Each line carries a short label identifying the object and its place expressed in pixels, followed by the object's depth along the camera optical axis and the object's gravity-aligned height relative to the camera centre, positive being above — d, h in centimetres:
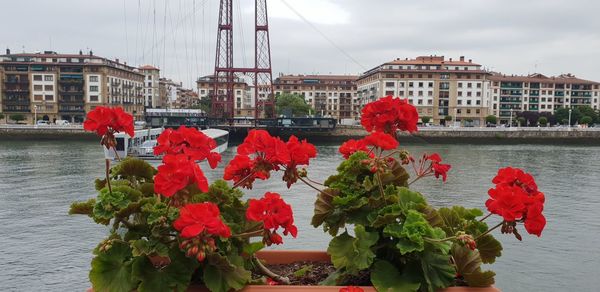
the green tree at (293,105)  9725 +100
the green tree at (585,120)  8788 -159
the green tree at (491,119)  8852 -145
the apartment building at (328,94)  12475 +391
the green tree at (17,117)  8241 -118
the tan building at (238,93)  12725 +438
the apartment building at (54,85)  8825 +431
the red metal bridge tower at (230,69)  6812 +544
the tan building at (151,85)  12975 +631
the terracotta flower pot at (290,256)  343 -97
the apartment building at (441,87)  9312 +420
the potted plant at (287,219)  237 -54
